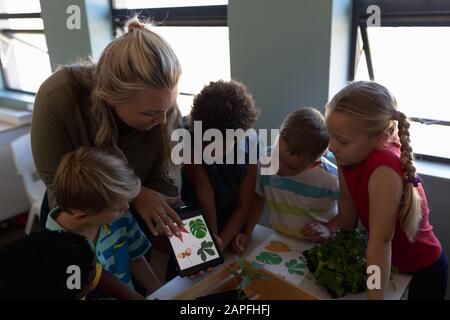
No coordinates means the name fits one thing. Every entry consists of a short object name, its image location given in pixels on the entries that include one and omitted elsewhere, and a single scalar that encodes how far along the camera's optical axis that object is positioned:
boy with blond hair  0.98
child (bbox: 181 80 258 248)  1.19
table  0.97
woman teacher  0.95
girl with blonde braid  0.95
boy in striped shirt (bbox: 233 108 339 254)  1.18
